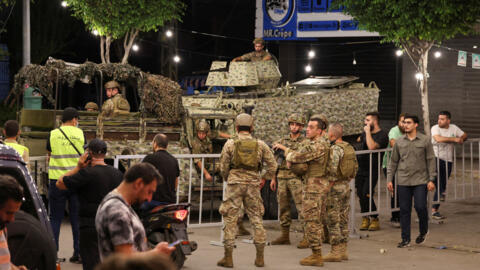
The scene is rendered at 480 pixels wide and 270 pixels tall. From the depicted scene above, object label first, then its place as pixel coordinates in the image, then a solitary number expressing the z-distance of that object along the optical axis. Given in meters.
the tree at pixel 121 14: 22.38
